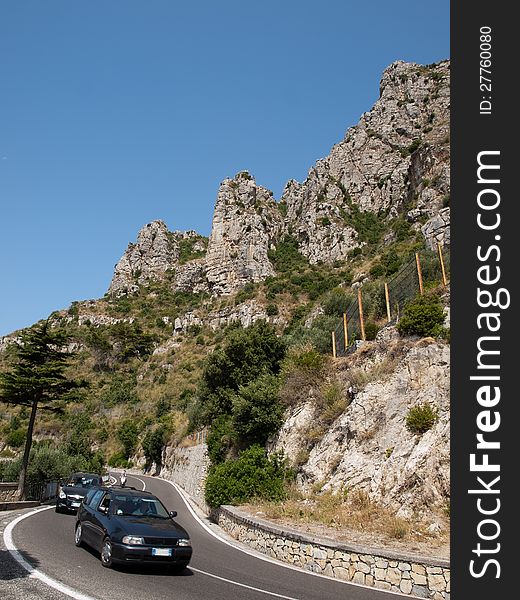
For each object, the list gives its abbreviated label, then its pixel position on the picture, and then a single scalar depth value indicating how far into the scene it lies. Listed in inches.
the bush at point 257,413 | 848.3
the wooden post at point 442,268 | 876.6
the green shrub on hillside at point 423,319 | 748.6
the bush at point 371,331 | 903.9
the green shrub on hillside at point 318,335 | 1088.8
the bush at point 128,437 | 2313.0
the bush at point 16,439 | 2155.5
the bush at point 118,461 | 2273.5
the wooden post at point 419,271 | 875.7
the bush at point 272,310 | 2869.1
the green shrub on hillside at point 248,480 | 712.4
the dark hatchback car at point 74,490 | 754.9
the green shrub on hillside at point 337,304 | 1637.1
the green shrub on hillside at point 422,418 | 595.8
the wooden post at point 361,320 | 900.0
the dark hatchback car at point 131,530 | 341.1
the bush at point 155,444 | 1940.2
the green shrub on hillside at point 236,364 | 1175.6
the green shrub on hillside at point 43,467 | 1098.1
